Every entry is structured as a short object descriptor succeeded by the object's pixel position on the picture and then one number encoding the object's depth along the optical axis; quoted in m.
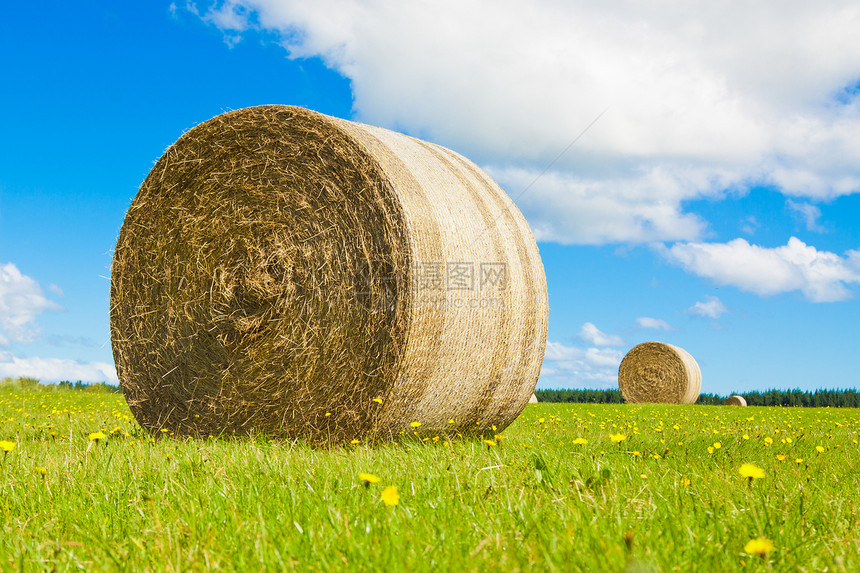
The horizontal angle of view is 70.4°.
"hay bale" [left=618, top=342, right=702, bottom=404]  20.16
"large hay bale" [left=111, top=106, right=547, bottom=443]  4.95
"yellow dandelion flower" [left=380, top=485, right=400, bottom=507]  2.00
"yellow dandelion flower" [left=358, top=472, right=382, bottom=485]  2.23
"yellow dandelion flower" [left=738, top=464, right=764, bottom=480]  2.42
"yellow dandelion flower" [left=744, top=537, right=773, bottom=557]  1.75
